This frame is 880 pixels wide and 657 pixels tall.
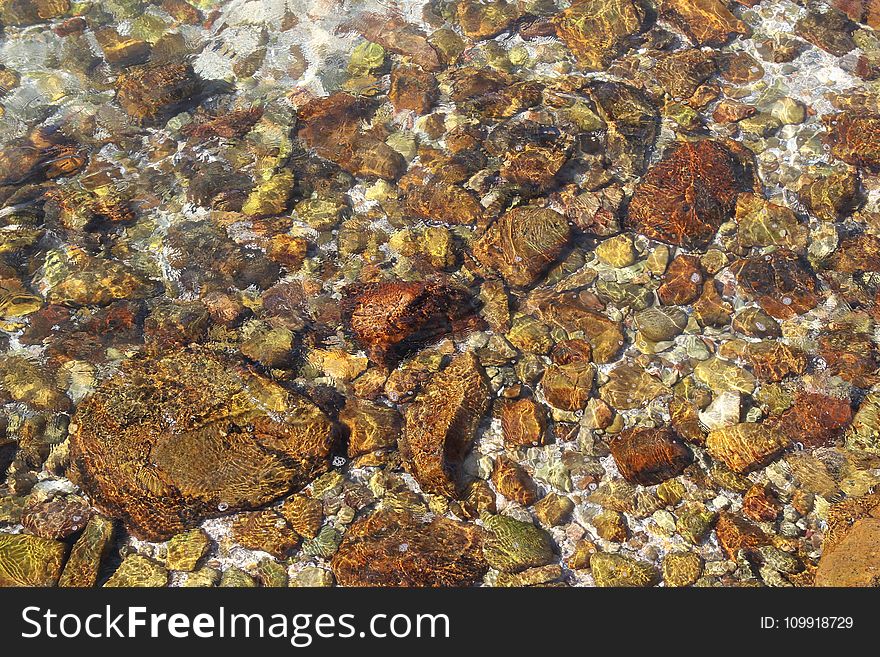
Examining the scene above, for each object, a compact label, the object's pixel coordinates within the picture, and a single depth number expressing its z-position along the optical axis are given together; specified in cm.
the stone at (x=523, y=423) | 509
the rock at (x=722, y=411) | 509
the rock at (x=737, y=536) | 462
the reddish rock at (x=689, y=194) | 603
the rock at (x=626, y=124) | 653
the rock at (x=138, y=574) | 459
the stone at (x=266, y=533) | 471
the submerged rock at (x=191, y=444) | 478
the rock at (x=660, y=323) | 554
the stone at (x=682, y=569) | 454
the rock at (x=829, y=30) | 732
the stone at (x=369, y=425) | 507
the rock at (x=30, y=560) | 451
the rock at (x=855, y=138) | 649
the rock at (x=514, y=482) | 485
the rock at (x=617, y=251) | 595
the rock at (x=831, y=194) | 615
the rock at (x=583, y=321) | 549
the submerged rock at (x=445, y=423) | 488
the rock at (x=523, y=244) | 587
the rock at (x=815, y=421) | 502
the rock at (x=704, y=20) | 748
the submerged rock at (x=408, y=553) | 454
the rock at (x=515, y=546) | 460
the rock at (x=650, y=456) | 491
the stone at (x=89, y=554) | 455
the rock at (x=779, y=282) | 567
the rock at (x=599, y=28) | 746
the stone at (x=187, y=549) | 468
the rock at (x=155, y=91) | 720
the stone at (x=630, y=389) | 525
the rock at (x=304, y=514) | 477
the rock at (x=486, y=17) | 776
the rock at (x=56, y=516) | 474
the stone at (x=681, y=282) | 573
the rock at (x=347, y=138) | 665
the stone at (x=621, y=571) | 454
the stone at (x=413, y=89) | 711
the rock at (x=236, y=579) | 459
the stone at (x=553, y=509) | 479
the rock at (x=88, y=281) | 585
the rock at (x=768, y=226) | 603
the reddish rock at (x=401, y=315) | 552
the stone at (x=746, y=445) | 492
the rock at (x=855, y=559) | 429
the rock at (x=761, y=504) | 473
